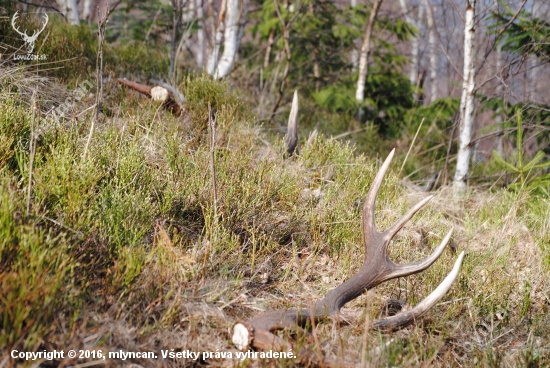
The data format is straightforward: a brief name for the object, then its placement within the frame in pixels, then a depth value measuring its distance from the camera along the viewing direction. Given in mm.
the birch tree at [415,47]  15055
